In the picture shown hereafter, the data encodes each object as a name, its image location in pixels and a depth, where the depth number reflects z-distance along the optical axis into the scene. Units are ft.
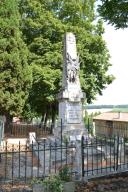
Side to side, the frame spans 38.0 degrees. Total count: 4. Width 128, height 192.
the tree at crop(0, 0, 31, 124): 42.26
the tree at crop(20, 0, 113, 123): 47.97
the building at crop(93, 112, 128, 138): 71.41
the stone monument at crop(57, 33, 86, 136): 29.88
